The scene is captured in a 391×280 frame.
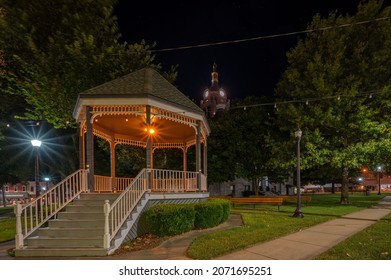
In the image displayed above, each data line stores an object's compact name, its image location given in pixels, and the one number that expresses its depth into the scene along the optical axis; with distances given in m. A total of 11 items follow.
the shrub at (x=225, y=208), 11.81
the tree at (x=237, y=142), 31.61
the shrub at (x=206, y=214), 10.41
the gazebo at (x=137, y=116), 10.30
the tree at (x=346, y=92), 19.80
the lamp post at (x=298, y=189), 14.39
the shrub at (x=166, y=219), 9.12
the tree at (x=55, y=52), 14.73
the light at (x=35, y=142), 15.77
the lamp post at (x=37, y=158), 15.80
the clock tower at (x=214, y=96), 80.81
